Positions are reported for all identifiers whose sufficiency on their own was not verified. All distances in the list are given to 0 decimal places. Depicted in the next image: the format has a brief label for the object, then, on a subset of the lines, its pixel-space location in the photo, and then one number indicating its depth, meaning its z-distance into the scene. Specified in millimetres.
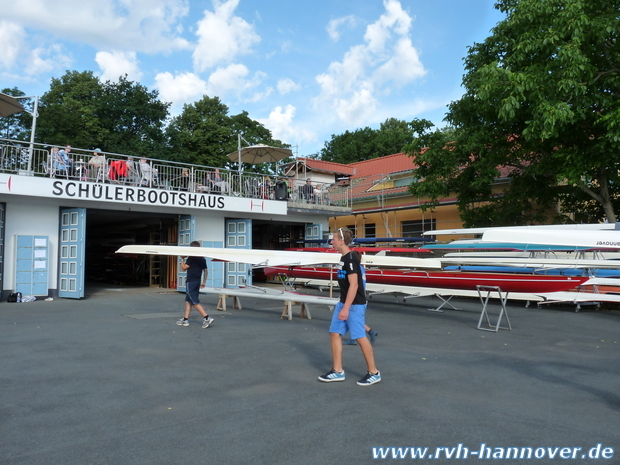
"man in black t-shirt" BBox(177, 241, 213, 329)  9117
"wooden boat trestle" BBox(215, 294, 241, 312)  11594
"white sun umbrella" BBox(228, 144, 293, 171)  19039
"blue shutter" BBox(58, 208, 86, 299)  13992
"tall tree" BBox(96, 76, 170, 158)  32594
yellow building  22891
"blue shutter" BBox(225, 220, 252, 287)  17406
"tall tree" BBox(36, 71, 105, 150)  30453
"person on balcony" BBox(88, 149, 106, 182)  14547
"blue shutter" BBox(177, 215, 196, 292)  16516
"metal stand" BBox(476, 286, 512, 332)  8837
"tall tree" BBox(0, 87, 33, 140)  32656
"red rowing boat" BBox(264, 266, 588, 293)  10164
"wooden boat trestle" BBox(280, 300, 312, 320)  10188
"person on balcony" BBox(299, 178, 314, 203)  20516
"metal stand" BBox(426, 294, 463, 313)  11739
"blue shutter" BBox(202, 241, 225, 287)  16844
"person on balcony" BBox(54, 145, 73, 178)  13772
